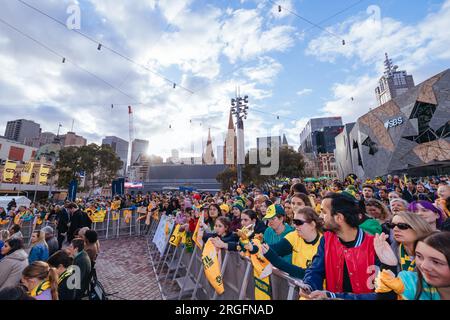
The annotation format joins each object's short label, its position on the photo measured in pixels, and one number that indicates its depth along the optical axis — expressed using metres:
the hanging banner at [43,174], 25.19
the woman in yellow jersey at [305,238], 2.55
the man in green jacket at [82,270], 3.26
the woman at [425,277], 1.37
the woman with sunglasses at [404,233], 1.70
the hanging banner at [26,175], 24.84
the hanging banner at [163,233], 7.00
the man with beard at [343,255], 1.87
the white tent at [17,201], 16.81
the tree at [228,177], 39.53
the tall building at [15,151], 54.25
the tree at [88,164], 26.44
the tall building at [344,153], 39.02
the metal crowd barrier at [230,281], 2.28
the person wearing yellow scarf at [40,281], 2.67
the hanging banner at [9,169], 26.02
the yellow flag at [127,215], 12.84
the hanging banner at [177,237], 5.82
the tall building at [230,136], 46.37
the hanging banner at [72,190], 11.90
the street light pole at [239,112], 22.12
